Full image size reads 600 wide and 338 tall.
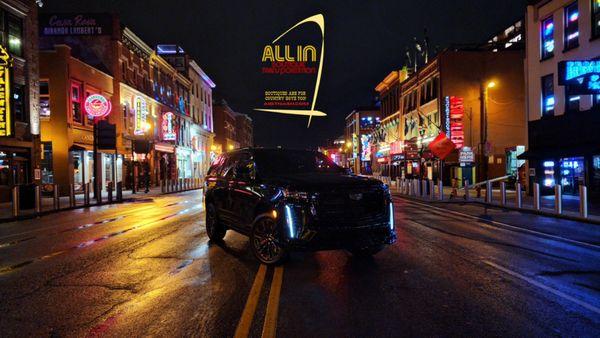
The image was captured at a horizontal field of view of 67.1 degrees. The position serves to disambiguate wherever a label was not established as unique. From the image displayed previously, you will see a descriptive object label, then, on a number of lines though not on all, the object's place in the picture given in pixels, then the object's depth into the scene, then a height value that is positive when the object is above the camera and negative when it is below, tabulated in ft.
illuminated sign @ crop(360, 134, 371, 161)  237.64 +10.81
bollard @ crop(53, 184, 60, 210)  62.49 -3.40
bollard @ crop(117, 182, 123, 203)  80.05 -3.67
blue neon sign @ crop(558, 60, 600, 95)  56.44 +11.19
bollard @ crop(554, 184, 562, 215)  49.57 -3.85
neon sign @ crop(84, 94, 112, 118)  92.63 +13.72
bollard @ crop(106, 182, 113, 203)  77.15 -3.31
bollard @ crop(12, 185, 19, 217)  54.34 -3.27
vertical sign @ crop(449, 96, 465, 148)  114.01 +11.18
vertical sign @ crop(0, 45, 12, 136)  67.10 +12.01
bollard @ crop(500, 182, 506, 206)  61.31 -3.95
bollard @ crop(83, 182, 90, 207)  70.62 -3.75
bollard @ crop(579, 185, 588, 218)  45.57 -3.88
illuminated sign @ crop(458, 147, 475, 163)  88.33 +1.72
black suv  21.40 -2.01
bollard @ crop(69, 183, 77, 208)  66.22 -3.71
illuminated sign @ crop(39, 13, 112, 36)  113.70 +37.58
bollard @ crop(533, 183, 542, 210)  53.57 -3.88
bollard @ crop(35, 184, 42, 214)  57.77 -3.47
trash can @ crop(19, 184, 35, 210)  59.67 -3.17
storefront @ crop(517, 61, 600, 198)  58.18 +3.88
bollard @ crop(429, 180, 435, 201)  75.97 -4.49
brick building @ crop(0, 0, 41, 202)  74.95 +13.40
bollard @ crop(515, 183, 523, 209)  57.57 -4.21
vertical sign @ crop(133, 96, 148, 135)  123.24 +15.14
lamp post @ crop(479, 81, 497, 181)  114.09 +9.53
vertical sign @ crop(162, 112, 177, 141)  144.46 +14.20
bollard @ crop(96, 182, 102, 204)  74.03 -3.67
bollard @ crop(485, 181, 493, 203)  65.67 -4.03
